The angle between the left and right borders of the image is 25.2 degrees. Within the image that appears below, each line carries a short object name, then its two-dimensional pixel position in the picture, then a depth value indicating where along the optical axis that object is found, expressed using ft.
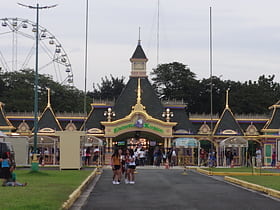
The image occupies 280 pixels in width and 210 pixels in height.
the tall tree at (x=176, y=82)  320.70
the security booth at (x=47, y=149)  173.47
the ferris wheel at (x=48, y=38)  253.44
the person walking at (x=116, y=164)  97.30
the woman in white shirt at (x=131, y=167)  97.71
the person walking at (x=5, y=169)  78.12
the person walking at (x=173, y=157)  179.39
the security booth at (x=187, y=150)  177.17
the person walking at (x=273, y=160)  181.90
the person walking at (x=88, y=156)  170.96
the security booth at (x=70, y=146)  139.13
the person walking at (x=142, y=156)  176.66
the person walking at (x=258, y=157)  170.50
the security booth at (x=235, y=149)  173.68
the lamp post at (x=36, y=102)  109.60
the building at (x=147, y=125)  188.55
